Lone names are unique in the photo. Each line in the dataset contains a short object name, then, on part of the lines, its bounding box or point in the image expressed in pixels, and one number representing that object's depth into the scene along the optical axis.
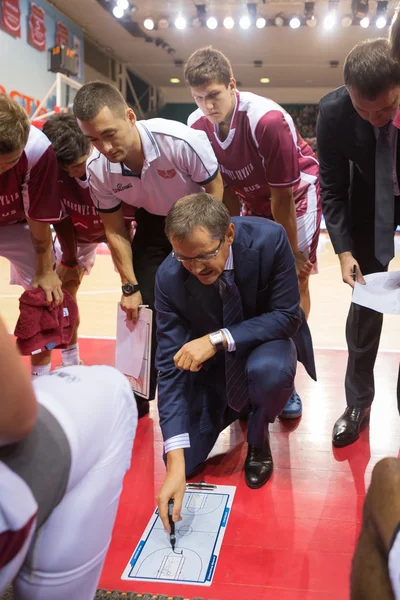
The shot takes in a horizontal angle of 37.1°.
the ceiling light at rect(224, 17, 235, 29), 11.89
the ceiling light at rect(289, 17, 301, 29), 11.59
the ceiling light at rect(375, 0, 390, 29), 10.73
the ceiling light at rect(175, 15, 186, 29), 11.79
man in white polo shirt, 2.40
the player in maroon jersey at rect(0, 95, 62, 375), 2.70
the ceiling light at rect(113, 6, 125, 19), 11.13
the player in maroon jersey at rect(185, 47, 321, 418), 2.76
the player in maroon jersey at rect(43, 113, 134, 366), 2.84
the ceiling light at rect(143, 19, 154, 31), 12.06
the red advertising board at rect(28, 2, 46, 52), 10.71
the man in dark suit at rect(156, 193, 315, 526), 1.98
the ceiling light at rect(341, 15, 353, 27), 11.45
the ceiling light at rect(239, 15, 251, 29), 11.63
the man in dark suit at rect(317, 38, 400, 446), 1.96
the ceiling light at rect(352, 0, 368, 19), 10.42
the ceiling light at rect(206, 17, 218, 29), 11.80
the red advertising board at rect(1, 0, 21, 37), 9.78
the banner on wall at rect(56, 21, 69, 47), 11.85
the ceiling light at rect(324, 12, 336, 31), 11.24
